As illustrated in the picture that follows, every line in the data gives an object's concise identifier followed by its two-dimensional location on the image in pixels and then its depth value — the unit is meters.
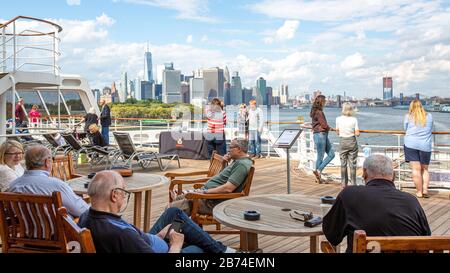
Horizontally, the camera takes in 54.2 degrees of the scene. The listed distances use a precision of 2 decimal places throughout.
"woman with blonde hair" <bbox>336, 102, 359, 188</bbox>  6.64
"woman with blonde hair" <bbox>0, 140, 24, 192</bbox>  3.69
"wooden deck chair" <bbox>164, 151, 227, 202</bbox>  4.55
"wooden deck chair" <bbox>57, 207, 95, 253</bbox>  1.90
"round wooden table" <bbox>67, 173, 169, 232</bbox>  3.85
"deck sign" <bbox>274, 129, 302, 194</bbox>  5.39
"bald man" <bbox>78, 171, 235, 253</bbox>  2.05
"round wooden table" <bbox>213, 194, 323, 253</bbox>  2.59
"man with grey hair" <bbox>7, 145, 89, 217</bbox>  2.91
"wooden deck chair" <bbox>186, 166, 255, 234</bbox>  3.66
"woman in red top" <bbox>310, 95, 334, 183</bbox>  7.32
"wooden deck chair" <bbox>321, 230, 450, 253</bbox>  1.64
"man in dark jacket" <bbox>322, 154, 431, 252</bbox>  2.10
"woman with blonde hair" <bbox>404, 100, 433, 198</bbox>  6.01
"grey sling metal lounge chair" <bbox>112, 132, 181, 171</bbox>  8.92
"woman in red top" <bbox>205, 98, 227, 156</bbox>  9.68
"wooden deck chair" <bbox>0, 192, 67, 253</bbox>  2.47
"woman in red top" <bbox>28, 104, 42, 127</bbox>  14.48
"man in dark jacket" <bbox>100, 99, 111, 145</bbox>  11.68
